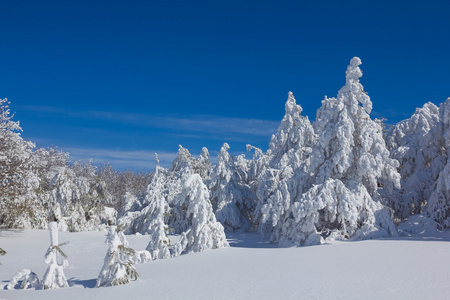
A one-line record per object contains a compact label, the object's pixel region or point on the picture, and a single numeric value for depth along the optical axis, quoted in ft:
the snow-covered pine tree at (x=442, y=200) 51.14
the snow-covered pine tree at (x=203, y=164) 104.50
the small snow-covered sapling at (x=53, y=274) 28.73
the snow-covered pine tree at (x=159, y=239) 42.14
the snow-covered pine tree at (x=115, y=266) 28.04
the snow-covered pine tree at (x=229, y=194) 83.32
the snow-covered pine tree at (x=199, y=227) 43.73
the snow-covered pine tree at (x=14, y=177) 51.70
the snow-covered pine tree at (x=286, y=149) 72.02
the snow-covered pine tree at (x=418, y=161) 64.69
